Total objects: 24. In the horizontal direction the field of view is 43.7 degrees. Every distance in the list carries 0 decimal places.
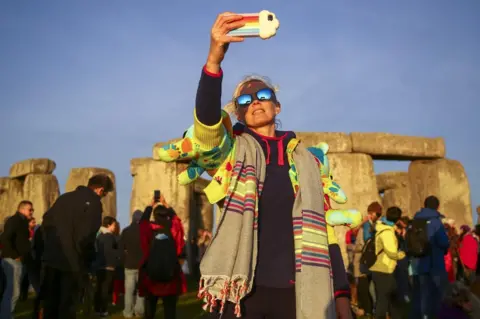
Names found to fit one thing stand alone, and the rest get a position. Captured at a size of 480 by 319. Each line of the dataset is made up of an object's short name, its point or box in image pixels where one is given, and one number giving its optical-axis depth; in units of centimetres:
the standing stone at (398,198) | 1961
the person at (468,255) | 906
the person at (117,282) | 1093
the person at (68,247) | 555
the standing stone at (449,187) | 1382
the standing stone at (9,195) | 1994
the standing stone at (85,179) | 1809
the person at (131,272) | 847
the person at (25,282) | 1003
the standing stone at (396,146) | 1352
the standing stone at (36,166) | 1933
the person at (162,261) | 680
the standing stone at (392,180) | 2048
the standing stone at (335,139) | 1323
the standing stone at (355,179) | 1320
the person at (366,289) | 870
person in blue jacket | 703
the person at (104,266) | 896
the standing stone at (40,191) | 1831
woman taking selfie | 239
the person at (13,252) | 700
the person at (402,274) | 817
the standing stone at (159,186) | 1388
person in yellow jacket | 723
